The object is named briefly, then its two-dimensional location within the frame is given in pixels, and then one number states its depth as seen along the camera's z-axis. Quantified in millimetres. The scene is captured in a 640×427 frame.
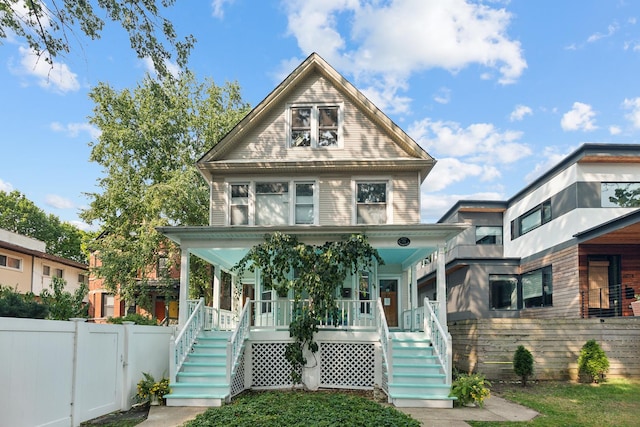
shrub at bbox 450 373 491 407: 9758
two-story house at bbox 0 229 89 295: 26125
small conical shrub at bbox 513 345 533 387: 12484
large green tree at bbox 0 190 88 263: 48500
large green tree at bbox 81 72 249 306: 23594
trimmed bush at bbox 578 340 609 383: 12463
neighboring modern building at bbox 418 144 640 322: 16406
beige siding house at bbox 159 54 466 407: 12203
